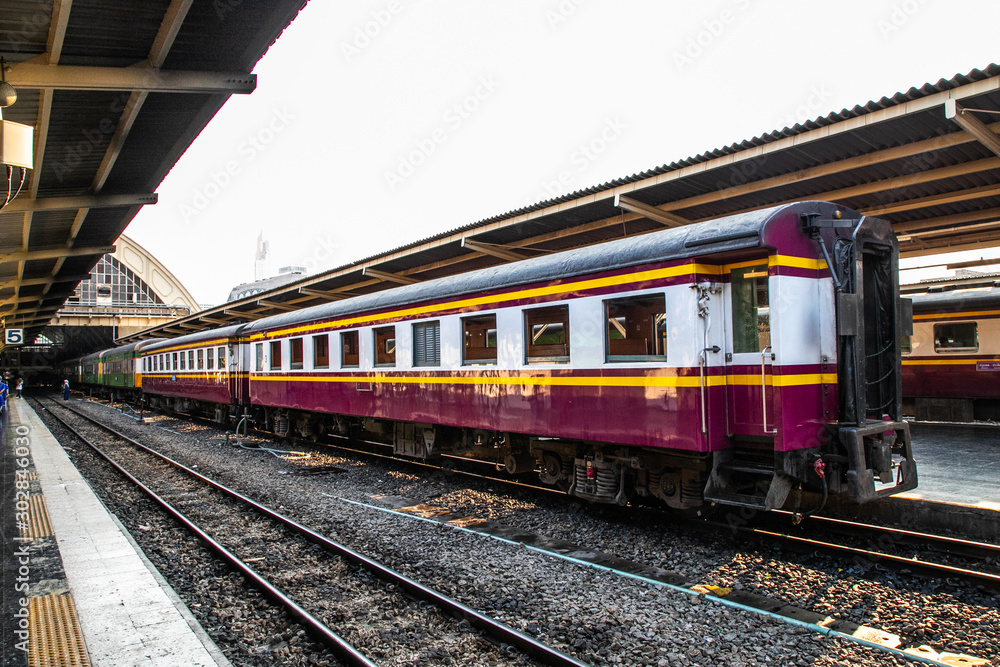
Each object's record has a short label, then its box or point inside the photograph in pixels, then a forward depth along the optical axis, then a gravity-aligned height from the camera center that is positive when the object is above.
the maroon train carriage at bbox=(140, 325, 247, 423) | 18.22 -0.32
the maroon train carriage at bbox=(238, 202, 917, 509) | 5.84 -0.06
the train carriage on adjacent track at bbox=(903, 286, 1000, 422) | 14.65 -0.17
